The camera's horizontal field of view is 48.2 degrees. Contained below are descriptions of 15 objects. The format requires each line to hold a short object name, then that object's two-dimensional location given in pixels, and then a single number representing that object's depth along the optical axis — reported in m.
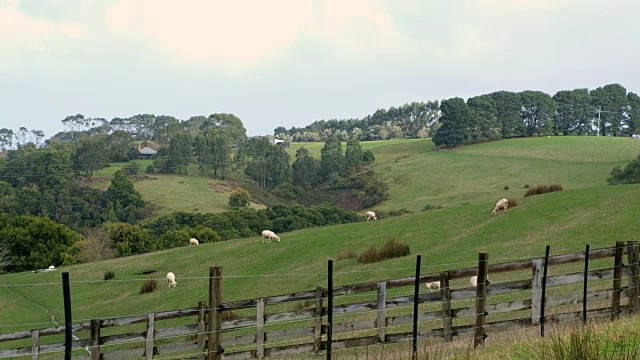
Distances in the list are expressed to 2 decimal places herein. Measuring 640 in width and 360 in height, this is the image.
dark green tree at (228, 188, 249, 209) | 123.81
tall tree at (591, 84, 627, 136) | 160.12
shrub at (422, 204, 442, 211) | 88.68
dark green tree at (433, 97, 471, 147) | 151.62
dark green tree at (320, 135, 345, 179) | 149.88
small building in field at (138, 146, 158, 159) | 184.38
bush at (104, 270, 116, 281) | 43.36
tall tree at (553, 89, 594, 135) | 164.50
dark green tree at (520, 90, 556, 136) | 161.75
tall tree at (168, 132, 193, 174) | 160.12
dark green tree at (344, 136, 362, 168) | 152.00
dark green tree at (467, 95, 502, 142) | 152.75
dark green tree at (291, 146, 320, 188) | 151.75
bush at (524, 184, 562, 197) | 48.61
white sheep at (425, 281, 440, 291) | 26.01
